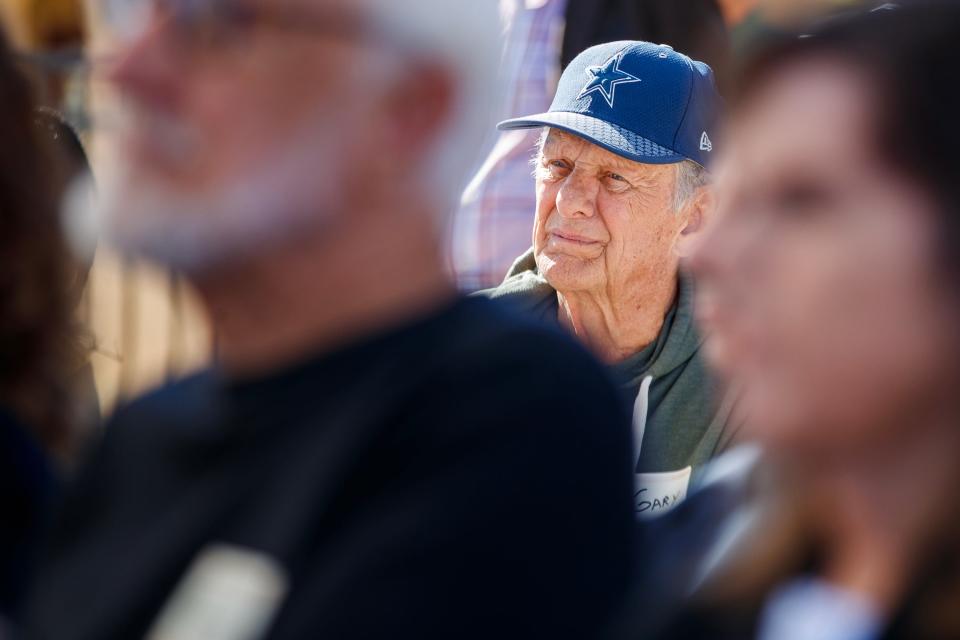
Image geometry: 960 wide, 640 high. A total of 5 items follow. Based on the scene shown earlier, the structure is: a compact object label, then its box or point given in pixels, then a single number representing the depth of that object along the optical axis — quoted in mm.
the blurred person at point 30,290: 4430
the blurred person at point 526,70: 8273
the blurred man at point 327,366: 2709
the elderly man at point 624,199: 7078
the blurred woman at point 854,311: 2203
